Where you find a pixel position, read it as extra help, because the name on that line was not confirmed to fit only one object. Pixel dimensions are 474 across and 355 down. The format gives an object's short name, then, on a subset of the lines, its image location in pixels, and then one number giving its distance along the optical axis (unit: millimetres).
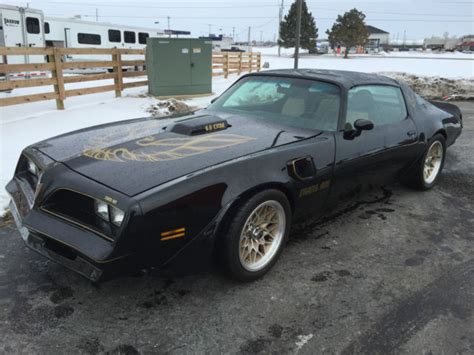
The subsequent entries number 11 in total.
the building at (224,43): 44697
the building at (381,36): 94588
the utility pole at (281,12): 68250
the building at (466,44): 85750
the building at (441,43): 94594
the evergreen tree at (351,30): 47719
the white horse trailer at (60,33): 13787
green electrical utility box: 10969
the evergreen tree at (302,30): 54141
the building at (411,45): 112025
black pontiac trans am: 2311
